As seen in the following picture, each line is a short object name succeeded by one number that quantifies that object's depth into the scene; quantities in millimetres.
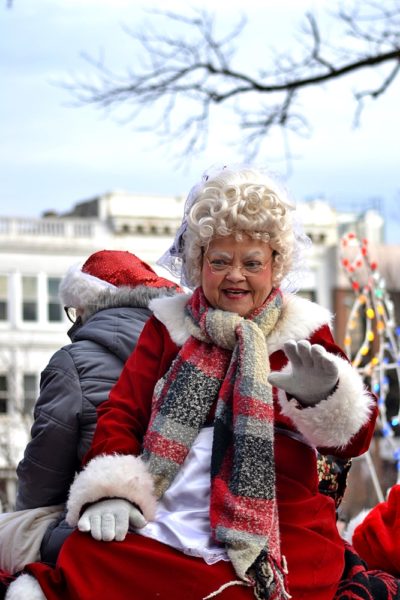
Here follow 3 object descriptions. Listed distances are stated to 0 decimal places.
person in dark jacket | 5668
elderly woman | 4702
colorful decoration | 10992
